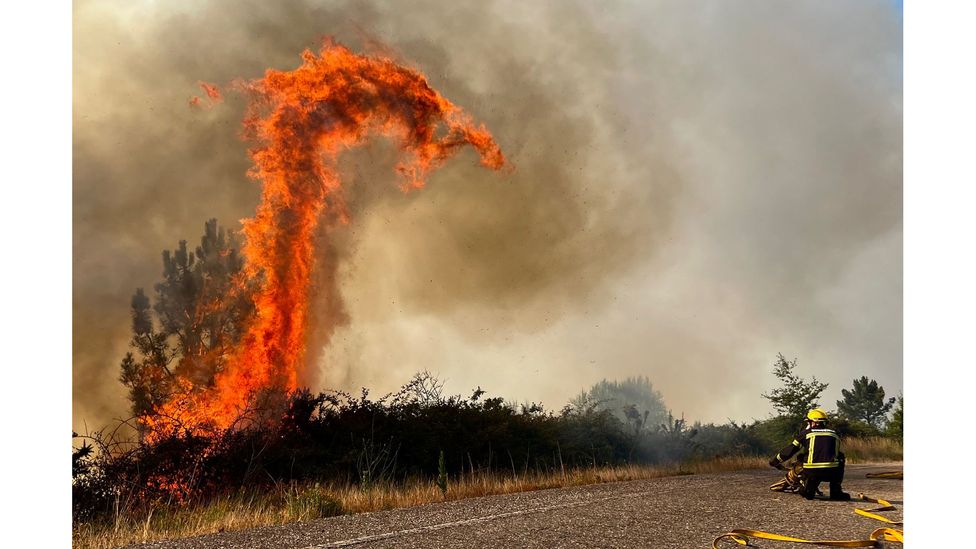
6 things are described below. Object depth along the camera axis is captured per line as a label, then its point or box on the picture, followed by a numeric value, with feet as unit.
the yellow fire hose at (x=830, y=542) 27.61
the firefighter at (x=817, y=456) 40.09
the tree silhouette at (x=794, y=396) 89.76
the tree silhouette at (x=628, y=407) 72.38
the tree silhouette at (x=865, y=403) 125.80
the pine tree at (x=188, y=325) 57.31
